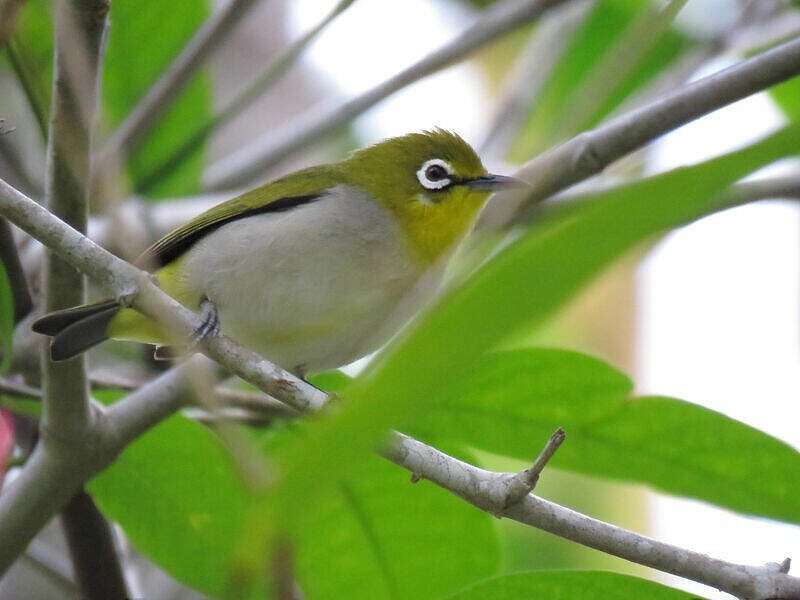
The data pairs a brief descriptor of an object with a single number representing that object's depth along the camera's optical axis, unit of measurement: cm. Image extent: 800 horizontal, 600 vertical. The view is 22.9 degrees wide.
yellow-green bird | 667
